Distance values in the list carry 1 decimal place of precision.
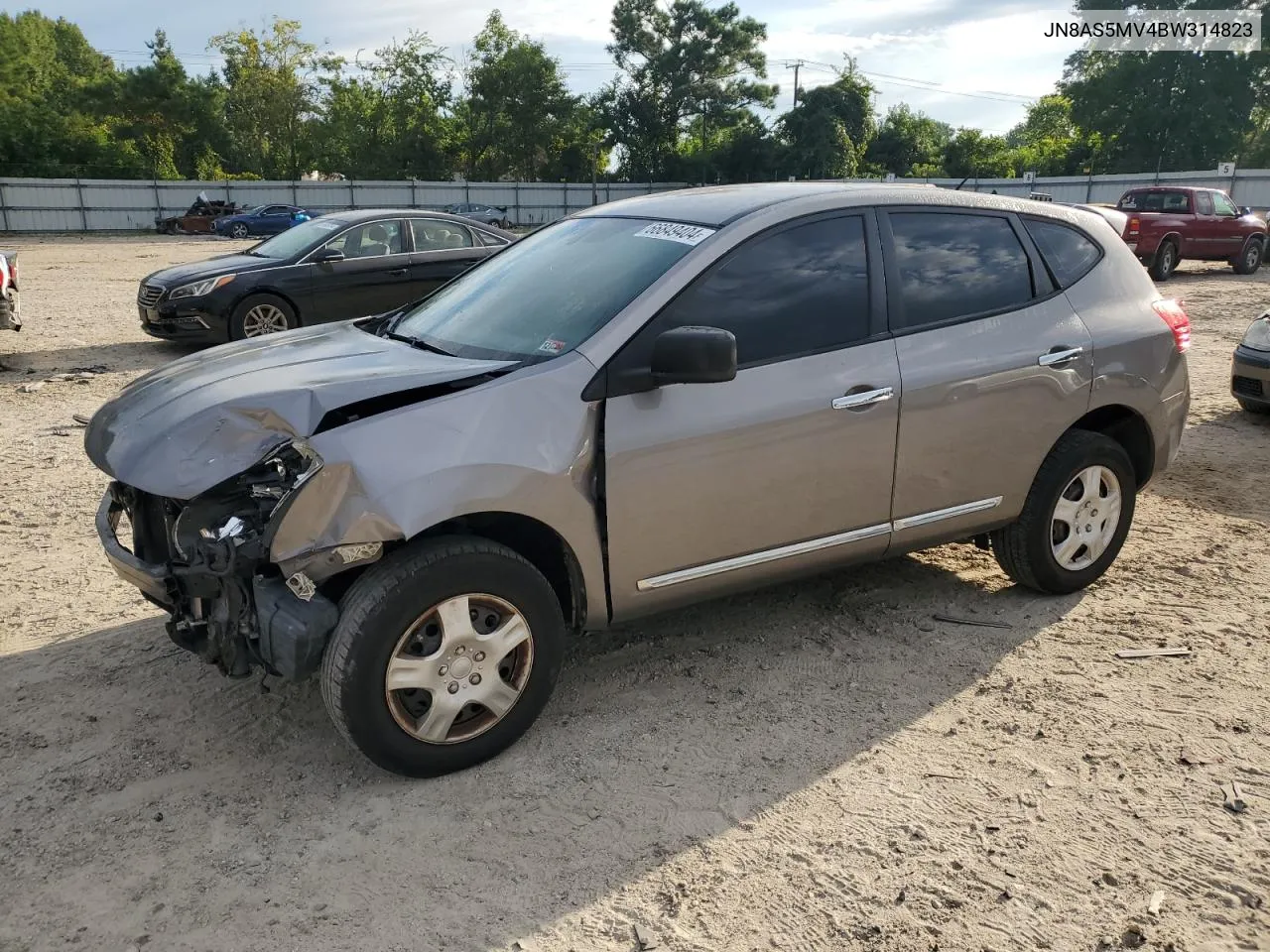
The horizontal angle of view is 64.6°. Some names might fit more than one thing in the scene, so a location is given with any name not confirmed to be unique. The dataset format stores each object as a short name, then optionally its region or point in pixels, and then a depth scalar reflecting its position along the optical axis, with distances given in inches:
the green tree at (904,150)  2174.0
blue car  1413.6
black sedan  407.2
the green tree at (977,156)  2110.0
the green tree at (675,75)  2427.4
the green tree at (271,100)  2329.0
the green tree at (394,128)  2315.5
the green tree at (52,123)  1775.3
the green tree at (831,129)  2068.2
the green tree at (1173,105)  2076.8
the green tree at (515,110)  2333.9
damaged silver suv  121.1
